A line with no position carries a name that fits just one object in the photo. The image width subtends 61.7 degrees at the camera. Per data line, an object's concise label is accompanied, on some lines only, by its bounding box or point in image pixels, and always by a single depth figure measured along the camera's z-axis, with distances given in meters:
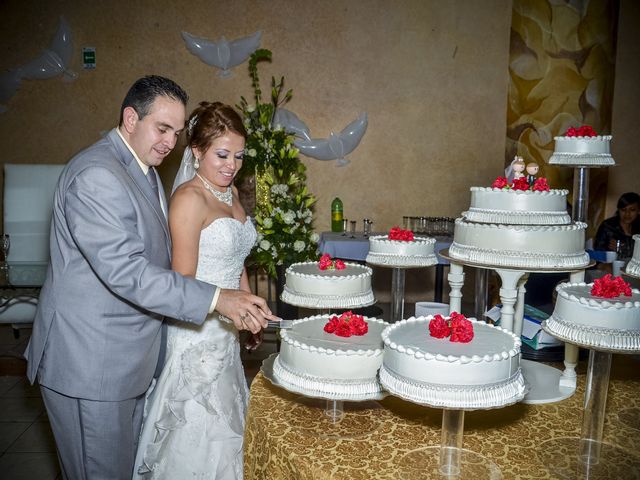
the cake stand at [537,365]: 2.14
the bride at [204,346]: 2.41
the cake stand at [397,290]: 2.92
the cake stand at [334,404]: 1.74
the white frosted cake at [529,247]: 2.19
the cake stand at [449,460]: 1.54
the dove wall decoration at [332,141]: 7.43
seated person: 6.12
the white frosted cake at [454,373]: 1.45
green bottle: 7.00
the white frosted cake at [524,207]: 2.35
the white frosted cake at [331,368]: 1.75
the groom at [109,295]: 1.92
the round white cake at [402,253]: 2.97
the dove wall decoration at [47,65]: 7.21
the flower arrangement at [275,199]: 5.57
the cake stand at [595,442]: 1.63
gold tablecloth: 1.64
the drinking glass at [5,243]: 4.34
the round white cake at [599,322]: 1.65
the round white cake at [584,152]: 3.30
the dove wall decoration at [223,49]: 7.24
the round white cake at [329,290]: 2.63
